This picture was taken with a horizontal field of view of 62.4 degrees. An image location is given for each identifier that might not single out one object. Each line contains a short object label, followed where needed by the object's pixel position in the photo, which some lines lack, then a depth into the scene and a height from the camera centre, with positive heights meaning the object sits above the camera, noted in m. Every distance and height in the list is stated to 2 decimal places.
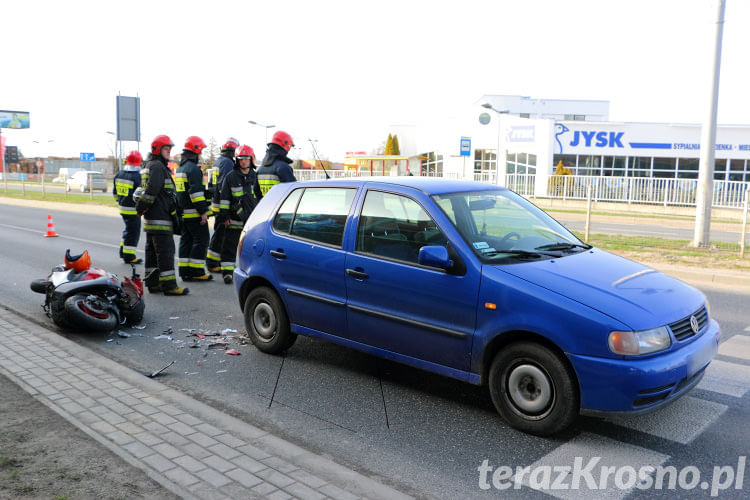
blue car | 3.82 -0.73
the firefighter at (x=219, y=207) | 9.88 -0.35
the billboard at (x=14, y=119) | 75.69 +7.30
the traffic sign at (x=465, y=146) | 30.31 +2.34
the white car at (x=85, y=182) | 47.09 -0.08
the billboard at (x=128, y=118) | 22.39 +2.34
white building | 34.28 +2.90
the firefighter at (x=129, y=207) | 11.30 -0.45
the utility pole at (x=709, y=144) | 13.16 +1.24
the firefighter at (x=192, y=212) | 9.23 -0.43
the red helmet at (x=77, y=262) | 6.77 -0.89
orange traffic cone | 15.65 -1.28
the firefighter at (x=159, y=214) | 8.60 -0.44
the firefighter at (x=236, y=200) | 9.51 -0.21
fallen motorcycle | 6.43 -1.25
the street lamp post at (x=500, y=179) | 29.80 +0.77
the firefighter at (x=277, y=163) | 9.09 +0.36
